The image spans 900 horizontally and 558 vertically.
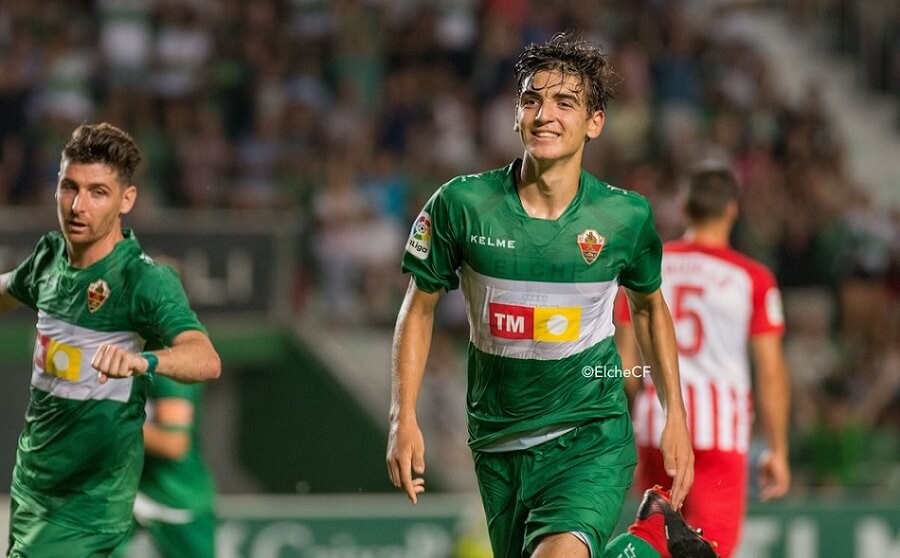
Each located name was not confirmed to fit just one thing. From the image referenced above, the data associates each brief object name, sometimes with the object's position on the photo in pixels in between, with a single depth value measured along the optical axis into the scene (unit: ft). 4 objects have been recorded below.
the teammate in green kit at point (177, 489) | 46.57
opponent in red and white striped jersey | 46.55
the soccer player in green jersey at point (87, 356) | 35.91
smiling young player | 35.29
